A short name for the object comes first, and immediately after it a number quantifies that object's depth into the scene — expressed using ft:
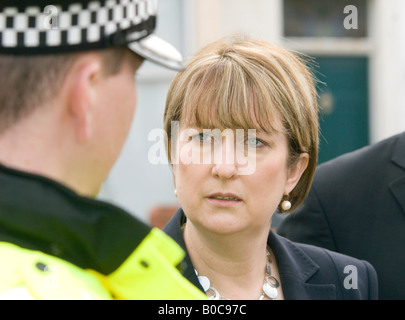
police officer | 8.07
